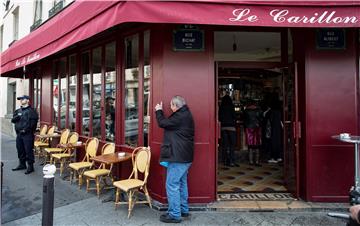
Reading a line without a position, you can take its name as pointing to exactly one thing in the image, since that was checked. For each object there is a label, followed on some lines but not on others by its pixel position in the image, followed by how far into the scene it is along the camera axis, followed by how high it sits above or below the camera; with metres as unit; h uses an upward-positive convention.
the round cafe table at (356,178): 4.07 -0.92
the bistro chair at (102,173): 5.38 -1.03
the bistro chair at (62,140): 7.61 -0.68
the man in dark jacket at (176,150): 4.34 -0.52
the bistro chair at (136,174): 4.66 -0.94
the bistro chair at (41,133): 9.21 -0.61
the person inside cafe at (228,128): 7.57 -0.40
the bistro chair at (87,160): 5.95 -0.95
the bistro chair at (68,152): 6.86 -0.93
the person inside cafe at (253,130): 7.88 -0.46
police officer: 7.22 -0.34
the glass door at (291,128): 5.26 -0.29
